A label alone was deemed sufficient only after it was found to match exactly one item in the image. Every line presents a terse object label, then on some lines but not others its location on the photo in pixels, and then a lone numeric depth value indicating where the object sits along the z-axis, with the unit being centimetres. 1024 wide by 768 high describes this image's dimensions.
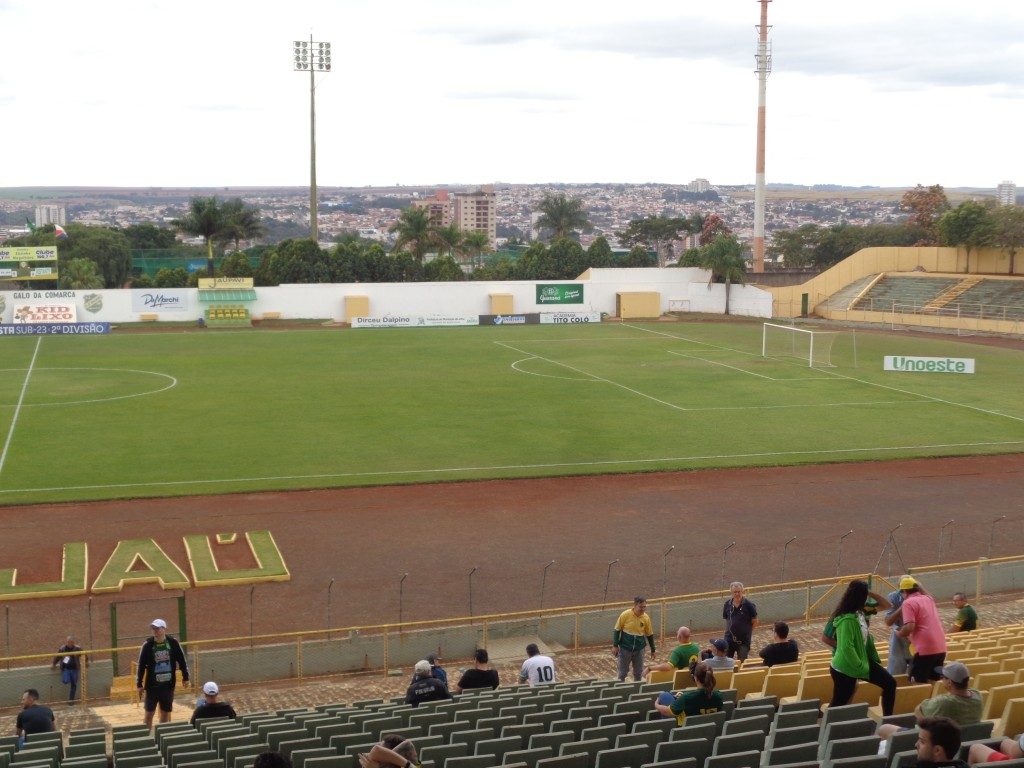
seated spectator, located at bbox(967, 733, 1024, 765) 941
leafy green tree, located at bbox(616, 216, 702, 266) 16800
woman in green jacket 1242
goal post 6569
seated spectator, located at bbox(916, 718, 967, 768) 840
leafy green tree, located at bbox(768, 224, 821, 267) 14825
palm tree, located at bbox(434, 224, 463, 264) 12069
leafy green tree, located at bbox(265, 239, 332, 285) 9931
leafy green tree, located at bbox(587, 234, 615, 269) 11325
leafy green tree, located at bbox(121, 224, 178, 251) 14314
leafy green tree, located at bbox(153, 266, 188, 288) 9725
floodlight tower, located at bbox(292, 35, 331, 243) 10338
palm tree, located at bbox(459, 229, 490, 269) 12406
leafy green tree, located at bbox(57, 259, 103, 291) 9714
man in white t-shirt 1658
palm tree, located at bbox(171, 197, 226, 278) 11025
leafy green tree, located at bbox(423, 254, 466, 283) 10769
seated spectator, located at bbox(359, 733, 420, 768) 896
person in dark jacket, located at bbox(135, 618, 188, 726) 1619
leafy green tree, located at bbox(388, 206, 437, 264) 11969
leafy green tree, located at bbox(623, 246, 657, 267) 12488
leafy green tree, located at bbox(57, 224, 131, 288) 11838
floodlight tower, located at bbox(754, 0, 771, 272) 9931
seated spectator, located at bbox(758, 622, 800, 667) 1571
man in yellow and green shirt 1816
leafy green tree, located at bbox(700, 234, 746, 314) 9725
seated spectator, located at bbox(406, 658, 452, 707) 1441
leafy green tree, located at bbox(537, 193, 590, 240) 15275
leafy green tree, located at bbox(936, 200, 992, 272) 9544
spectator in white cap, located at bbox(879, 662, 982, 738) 1035
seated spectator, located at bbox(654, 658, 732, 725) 1170
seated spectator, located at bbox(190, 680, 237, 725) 1414
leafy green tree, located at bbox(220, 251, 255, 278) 10369
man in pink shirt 1355
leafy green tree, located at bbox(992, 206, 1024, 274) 9344
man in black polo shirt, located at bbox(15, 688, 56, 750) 1452
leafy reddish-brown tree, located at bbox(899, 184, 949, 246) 13812
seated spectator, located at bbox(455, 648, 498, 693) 1573
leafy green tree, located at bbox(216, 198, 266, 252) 11575
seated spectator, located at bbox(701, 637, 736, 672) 1503
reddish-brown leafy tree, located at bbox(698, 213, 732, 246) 16312
